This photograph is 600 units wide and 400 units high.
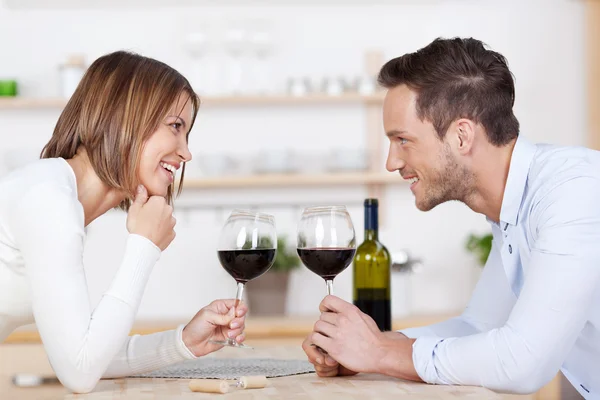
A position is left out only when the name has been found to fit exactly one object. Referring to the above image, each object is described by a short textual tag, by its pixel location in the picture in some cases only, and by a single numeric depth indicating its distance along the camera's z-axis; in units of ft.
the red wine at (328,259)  7.47
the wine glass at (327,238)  7.47
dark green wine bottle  8.78
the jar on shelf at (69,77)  14.53
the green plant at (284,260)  14.17
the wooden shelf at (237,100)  14.49
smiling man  7.24
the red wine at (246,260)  7.46
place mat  7.48
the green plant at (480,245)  14.24
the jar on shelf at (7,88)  14.75
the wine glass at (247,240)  7.45
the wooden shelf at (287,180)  14.51
